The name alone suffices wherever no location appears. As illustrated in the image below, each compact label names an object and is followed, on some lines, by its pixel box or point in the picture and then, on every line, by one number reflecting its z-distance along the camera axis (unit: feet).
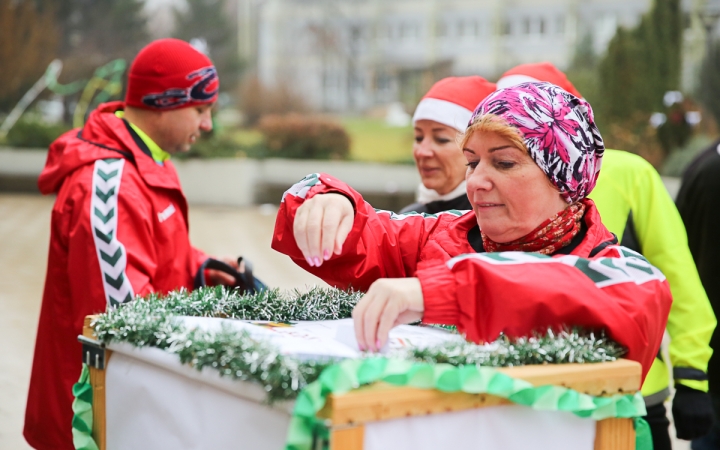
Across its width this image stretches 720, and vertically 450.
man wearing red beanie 9.75
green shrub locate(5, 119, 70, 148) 64.69
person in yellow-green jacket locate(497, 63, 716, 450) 9.43
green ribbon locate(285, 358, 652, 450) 4.02
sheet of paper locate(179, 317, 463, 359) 4.67
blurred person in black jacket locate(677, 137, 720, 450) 13.03
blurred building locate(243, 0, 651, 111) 77.36
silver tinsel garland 4.34
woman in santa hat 11.02
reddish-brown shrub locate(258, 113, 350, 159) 66.23
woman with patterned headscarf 5.01
